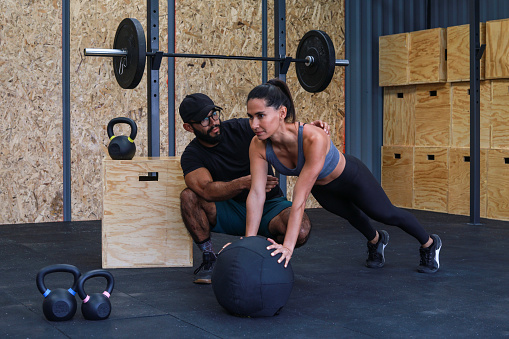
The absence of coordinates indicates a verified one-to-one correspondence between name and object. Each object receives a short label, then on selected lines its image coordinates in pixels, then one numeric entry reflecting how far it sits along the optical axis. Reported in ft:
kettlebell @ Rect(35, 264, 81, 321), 7.54
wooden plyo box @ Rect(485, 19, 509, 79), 16.99
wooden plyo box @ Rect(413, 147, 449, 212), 18.94
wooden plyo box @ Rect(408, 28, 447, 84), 18.81
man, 9.96
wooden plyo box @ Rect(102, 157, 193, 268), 10.95
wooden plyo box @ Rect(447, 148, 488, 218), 17.84
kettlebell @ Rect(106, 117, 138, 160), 11.09
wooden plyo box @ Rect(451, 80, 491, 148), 17.79
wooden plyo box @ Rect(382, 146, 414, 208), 20.00
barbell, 11.43
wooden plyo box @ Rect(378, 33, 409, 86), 19.85
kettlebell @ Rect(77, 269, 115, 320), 7.55
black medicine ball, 7.57
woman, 8.34
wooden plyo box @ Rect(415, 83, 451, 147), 18.97
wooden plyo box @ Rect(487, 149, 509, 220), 17.19
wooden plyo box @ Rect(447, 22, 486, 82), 17.72
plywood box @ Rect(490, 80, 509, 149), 17.28
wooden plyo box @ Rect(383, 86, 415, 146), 20.08
